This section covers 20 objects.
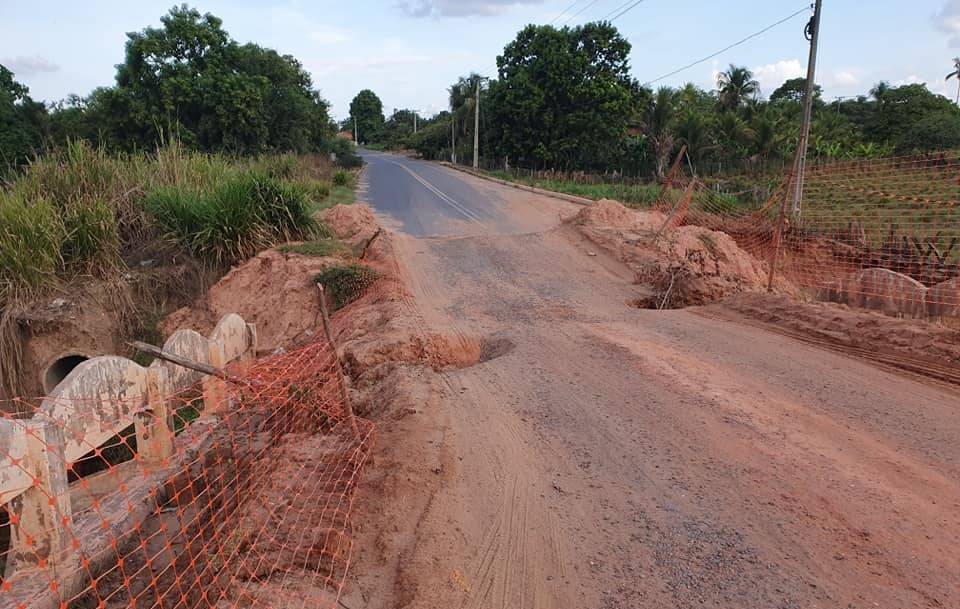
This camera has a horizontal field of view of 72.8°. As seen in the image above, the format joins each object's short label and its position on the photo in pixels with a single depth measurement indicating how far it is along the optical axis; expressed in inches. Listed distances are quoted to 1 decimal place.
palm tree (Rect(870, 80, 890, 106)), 1617.1
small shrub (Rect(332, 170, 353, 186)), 1033.5
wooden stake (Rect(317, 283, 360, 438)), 189.6
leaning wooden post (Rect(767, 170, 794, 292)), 363.9
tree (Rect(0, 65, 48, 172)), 1076.5
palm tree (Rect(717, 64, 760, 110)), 1780.3
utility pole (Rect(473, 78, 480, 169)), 1641.5
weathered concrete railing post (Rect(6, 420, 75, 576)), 135.2
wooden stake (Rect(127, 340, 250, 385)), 165.7
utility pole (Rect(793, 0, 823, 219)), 564.6
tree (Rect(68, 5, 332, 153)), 1131.3
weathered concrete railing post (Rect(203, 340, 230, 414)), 222.5
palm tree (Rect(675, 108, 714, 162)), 1418.6
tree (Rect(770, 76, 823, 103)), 2111.7
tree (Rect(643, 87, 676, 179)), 1482.5
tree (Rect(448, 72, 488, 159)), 2110.0
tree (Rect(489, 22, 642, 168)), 1430.9
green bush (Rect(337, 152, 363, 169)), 1723.7
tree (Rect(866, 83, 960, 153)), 1270.9
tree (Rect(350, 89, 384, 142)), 4367.6
